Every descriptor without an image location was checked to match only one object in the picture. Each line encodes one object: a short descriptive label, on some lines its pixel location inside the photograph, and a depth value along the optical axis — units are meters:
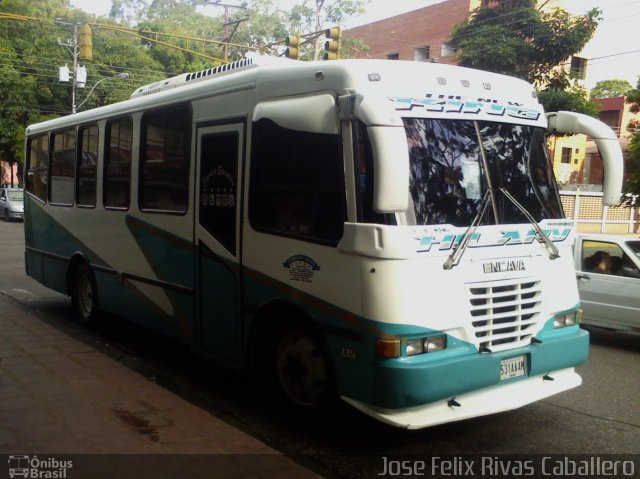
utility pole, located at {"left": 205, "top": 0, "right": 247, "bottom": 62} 20.52
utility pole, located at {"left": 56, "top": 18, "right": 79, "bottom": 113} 31.31
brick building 36.00
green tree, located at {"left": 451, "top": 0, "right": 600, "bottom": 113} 18.42
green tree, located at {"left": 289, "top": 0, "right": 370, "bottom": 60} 46.19
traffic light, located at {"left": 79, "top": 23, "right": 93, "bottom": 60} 15.52
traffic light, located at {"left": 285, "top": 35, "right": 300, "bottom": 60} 15.65
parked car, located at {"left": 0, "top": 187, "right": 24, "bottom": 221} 31.70
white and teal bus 4.17
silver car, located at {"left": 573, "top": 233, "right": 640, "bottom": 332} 8.12
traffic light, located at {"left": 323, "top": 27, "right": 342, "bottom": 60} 15.47
